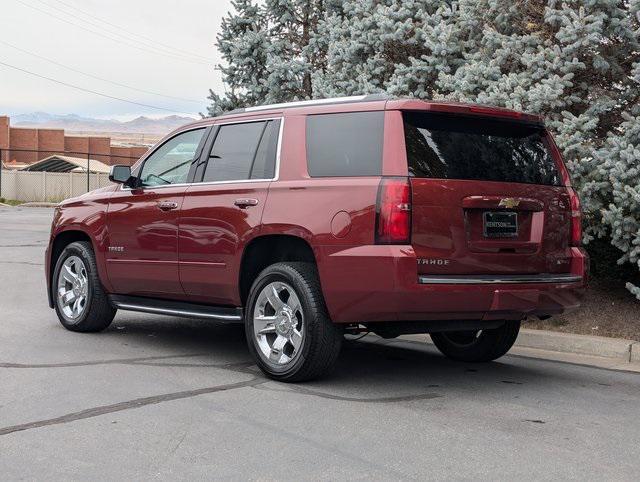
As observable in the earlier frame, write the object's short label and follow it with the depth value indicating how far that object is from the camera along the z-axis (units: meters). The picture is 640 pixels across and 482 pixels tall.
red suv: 6.36
